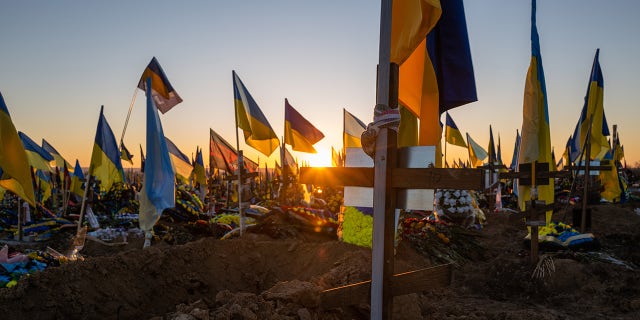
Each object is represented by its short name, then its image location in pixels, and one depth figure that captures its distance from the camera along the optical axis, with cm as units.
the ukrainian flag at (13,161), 738
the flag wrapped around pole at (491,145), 2615
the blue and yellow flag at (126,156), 2720
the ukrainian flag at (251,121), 1042
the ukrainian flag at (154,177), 862
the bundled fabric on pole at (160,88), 1046
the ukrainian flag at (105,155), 1001
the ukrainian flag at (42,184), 1828
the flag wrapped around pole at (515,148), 2899
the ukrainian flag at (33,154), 1723
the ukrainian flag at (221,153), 1614
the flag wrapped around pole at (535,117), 828
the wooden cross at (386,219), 300
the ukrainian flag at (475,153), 2502
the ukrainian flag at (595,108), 1157
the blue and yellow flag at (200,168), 2080
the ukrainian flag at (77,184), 1756
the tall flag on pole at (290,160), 2766
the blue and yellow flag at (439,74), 399
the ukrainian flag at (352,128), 1580
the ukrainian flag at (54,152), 2520
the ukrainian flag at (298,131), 1482
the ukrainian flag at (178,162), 1659
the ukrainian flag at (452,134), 1938
